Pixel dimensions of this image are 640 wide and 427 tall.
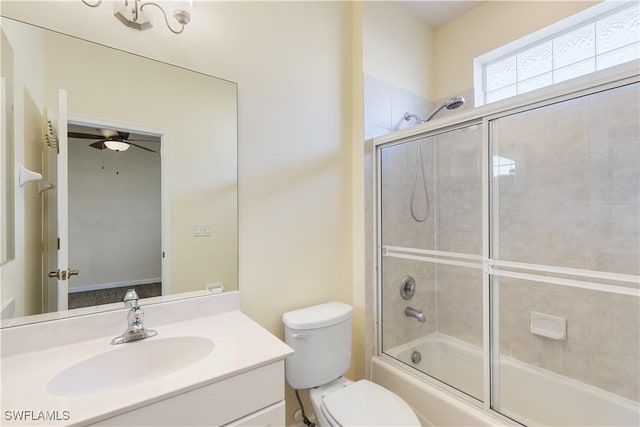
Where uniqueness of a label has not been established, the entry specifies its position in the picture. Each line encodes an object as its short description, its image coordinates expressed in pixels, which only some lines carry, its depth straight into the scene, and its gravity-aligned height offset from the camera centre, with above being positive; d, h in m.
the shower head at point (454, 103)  1.79 +0.68
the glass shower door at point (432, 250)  1.96 -0.25
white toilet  1.27 -0.82
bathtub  1.49 -1.00
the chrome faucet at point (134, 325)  1.06 -0.40
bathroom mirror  1.02 +0.17
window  1.65 +1.03
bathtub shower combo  1.52 -0.26
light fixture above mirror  1.14 +0.81
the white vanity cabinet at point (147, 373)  0.72 -0.46
